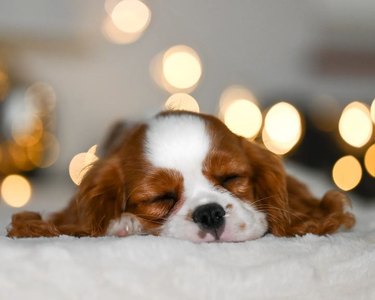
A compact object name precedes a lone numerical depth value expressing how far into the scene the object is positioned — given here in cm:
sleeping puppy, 46
